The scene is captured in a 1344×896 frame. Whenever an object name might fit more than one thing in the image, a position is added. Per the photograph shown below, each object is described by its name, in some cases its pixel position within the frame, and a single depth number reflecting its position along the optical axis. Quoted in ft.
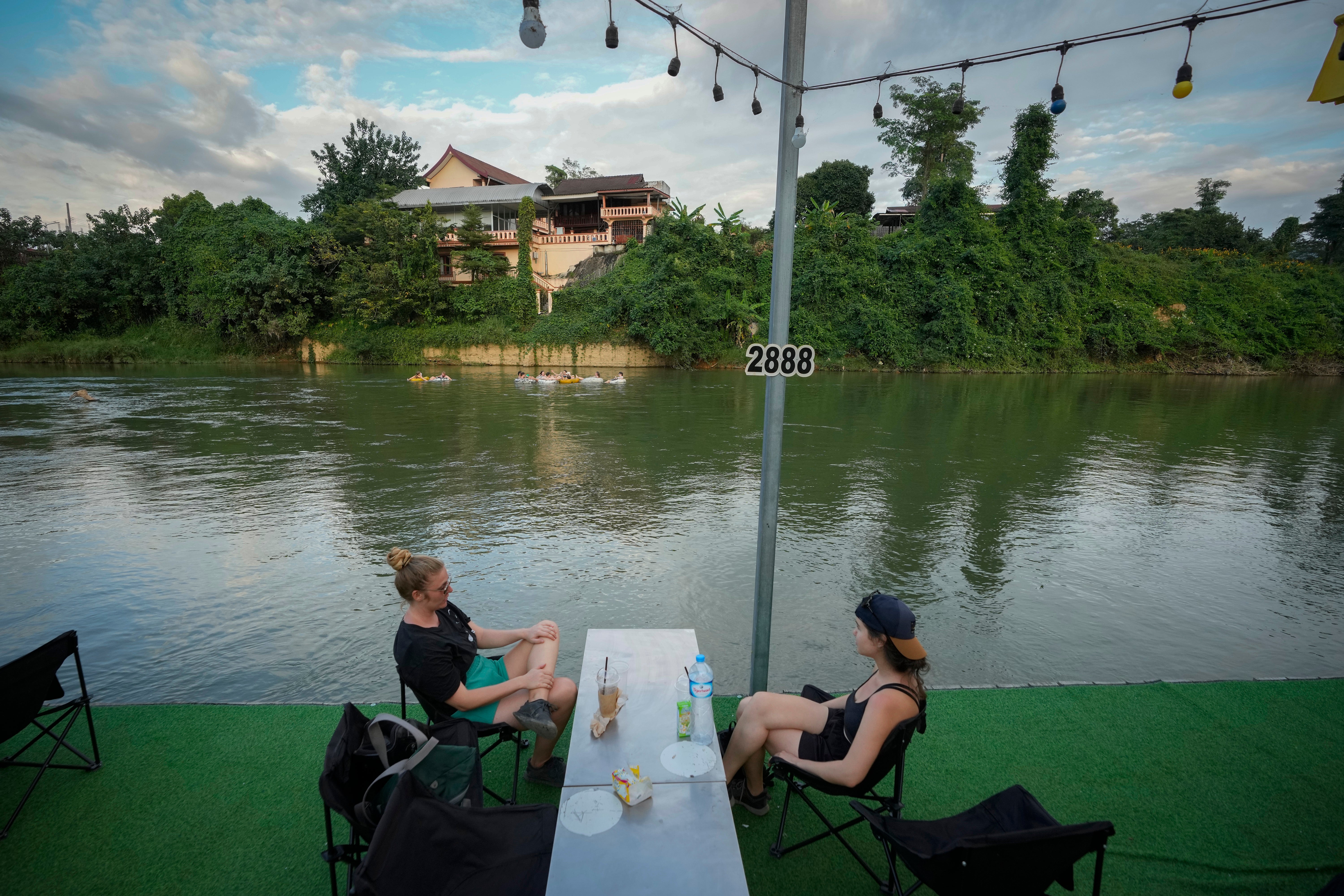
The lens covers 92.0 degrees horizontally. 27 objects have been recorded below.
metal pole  9.64
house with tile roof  133.69
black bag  6.72
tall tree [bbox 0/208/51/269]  153.28
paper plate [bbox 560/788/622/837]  6.57
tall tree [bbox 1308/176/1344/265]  147.23
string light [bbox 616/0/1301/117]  10.99
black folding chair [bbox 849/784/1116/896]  5.77
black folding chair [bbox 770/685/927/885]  7.84
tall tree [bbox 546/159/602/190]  177.17
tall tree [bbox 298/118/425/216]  165.89
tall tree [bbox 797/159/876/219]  153.17
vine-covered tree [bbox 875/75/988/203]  126.21
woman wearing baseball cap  7.88
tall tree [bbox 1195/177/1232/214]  158.10
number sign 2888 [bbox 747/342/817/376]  9.87
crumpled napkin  7.96
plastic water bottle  8.36
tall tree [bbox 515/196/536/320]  124.47
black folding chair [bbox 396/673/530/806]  8.92
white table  5.97
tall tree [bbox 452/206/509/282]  126.93
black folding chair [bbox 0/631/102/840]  8.06
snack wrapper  6.88
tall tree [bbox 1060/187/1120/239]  123.54
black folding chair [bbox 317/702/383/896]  6.41
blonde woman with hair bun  9.21
